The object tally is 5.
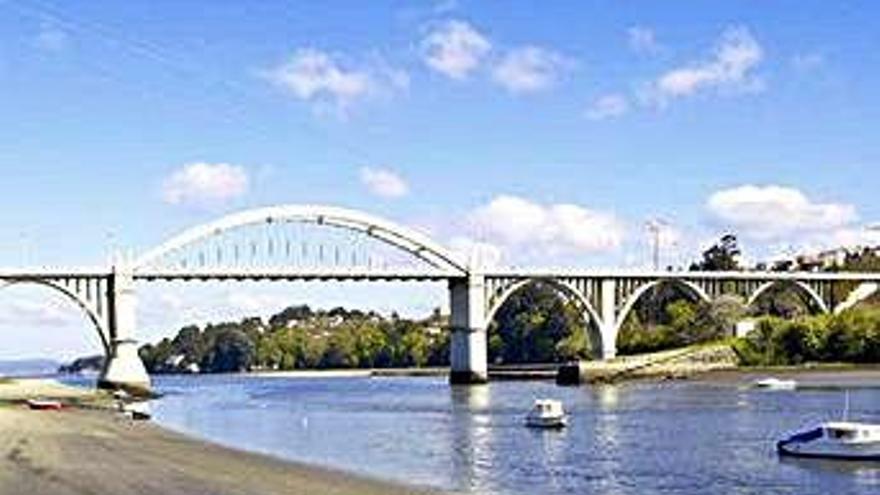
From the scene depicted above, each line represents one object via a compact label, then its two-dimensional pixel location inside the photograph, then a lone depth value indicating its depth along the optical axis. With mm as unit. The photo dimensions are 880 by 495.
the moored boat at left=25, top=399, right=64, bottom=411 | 96500
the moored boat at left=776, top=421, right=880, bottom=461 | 53250
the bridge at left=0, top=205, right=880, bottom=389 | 131750
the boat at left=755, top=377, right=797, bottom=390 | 116938
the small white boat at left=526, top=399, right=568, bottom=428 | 75125
